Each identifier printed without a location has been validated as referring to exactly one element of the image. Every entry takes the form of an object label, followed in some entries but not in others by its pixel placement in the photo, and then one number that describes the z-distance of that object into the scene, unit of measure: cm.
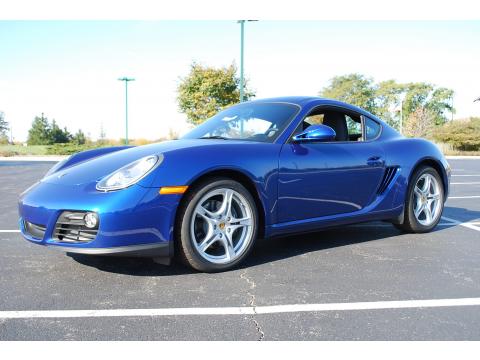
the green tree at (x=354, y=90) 6756
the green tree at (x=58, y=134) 6325
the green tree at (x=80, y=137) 6248
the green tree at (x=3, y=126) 7456
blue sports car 307
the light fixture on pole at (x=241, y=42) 2095
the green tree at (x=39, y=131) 6296
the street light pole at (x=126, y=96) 3342
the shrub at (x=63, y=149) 3741
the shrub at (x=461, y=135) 3938
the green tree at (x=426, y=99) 7275
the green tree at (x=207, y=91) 2998
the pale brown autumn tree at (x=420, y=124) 5191
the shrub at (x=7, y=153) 3418
